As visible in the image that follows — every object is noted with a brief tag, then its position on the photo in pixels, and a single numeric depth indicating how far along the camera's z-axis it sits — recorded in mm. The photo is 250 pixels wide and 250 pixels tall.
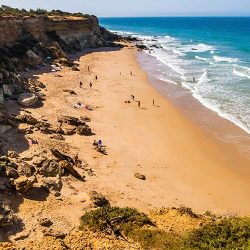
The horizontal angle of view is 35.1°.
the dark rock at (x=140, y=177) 22859
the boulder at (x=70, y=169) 21531
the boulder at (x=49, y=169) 20750
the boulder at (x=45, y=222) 16438
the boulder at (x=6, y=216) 15751
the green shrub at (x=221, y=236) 13977
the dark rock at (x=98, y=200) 18625
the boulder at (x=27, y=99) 33156
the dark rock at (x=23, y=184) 18453
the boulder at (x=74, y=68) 52481
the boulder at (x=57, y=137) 26680
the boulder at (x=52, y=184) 19516
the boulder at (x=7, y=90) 33562
